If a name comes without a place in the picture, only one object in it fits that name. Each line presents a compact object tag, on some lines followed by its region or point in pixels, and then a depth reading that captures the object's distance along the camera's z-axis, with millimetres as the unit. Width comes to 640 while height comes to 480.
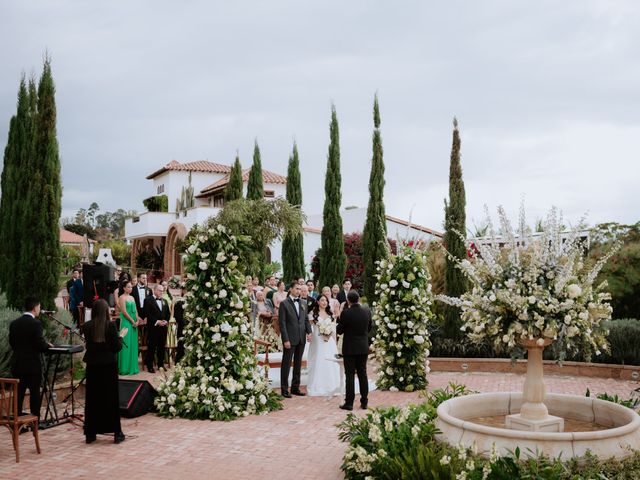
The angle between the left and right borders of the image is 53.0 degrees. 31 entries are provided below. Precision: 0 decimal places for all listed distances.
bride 11688
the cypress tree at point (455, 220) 17016
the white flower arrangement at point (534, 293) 5926
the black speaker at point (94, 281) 14523
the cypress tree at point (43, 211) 12414
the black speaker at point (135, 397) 9633
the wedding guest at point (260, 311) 15141
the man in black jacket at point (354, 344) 10148
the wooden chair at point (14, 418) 7316
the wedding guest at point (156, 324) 13531
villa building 35875
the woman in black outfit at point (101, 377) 8250
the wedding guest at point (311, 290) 17567
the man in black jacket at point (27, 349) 8258
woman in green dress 12789
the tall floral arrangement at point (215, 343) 9906
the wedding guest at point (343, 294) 17312
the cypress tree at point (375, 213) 23125
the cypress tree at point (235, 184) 33281
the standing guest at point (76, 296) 17906
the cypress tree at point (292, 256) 29516
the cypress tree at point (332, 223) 27078
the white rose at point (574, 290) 5816
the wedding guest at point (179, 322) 13227
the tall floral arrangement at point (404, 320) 12031
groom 11281
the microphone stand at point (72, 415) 9312
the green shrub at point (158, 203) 43575
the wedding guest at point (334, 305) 14303
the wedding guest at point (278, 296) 14154
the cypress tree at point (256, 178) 33125
